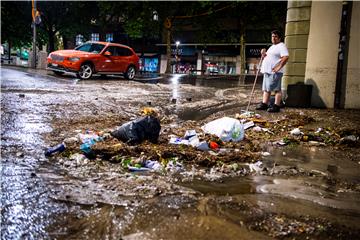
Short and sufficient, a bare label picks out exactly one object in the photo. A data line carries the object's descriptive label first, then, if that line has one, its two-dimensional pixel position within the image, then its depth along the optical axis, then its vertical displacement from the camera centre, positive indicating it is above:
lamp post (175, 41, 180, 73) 42.33 +1.77
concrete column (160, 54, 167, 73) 43.58 +1.42
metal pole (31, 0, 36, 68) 27.87 +1.97
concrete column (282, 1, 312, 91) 9.76 +1.08
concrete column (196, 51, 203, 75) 41.09 +1.50
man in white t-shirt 8.59 +0.30
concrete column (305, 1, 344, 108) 9.22 +0.74
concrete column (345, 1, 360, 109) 8.91 +0.44
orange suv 17.03 +0.53
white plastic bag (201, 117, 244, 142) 6.07 -0.82
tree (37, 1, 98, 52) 36.62 +5.21
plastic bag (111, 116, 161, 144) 5.31 -0.79
